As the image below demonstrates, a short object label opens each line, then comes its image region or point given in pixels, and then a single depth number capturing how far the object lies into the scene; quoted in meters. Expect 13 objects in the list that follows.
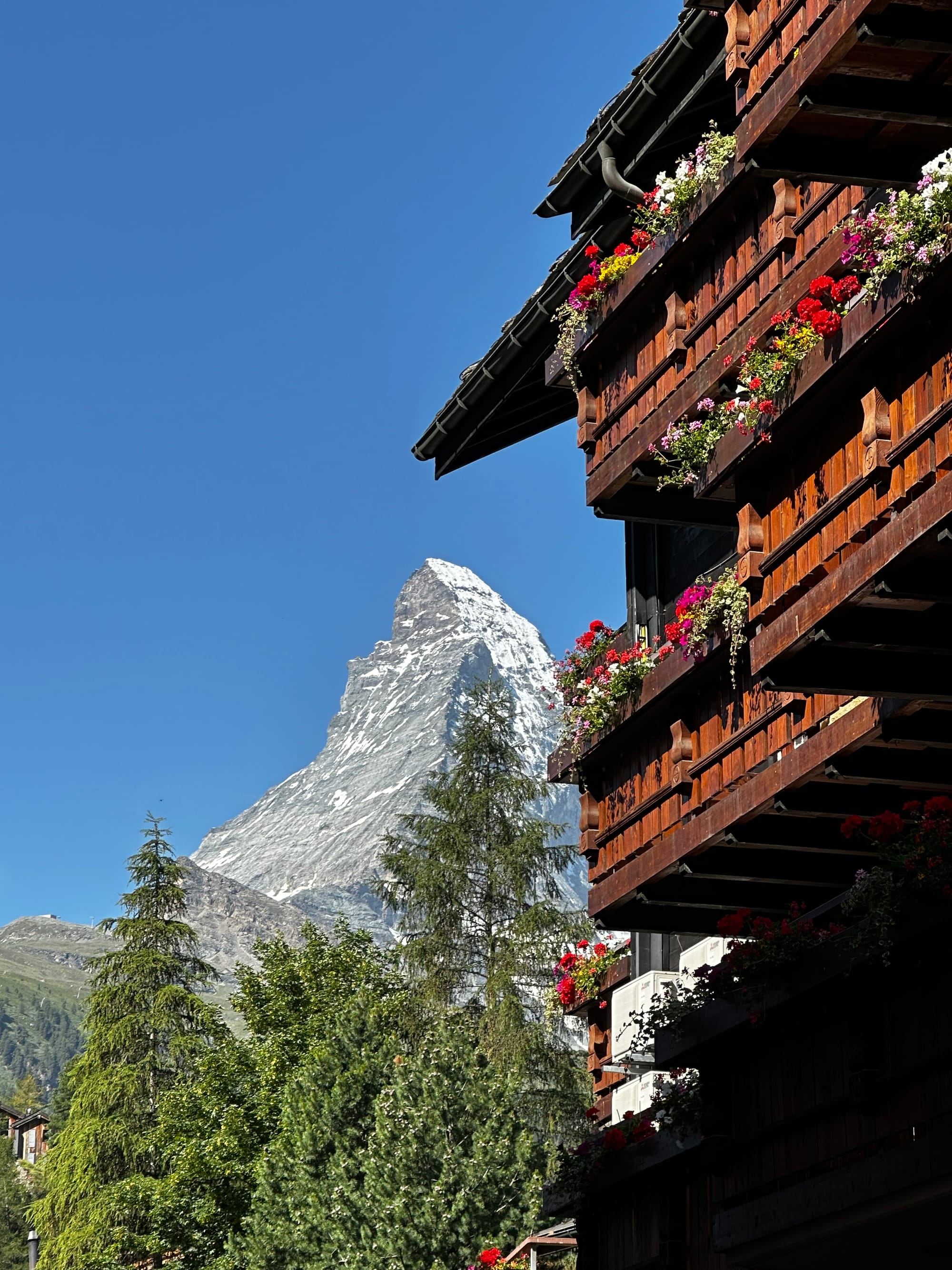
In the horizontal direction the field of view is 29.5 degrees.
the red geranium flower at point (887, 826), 11.37
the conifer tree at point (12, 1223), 85.19
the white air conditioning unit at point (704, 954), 17.84
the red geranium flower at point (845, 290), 11.00
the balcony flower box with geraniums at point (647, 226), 14.89
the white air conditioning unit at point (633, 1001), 19.08
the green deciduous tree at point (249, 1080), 35.81
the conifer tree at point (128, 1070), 41.56
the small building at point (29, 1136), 132.25
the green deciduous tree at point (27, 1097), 169.75
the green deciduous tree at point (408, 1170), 22.62
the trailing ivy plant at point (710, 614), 13.09
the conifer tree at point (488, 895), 36.56
